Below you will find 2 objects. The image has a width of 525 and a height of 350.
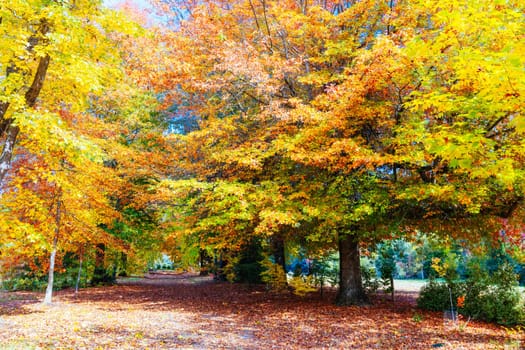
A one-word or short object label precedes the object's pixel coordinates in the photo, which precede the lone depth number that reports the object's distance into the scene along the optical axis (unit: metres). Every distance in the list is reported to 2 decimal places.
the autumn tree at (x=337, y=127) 8.41
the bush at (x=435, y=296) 11.76
